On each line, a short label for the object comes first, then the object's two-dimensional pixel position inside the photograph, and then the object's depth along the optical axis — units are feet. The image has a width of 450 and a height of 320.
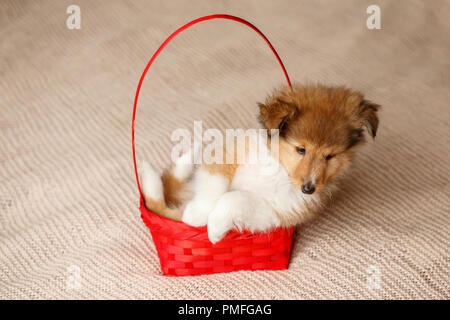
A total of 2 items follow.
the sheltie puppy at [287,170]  4.22
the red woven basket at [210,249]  4.39
